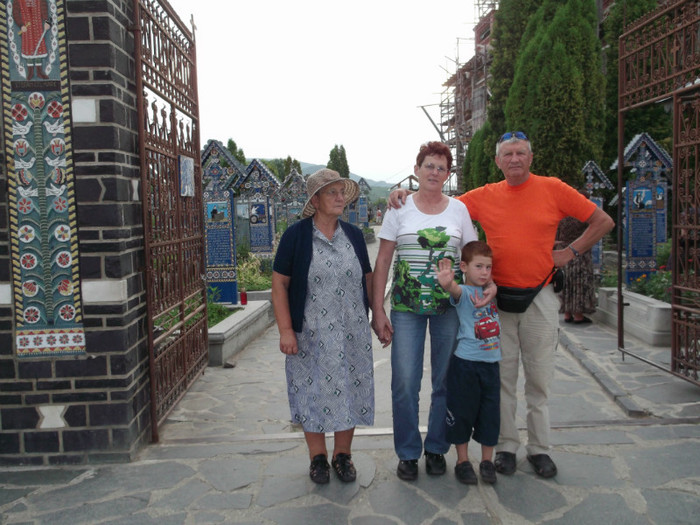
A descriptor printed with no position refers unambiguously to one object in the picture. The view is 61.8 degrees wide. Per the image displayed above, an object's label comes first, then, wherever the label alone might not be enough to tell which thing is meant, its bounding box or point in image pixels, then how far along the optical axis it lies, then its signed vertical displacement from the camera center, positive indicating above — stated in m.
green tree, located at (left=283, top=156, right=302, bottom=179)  45.13 +5.32
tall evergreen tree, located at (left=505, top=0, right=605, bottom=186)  12.65 +2.91
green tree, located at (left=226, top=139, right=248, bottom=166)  34.42 +5.08
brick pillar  3.92 -0.41
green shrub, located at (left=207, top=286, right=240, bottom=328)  8.32 -1.13
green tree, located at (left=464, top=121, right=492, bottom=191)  20.12 +2.33
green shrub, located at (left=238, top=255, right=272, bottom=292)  11.91 -0.89
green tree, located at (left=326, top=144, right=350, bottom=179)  54.00 +6.51
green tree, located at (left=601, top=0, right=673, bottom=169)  17.72 +3.41
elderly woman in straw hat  3.54 -0.52
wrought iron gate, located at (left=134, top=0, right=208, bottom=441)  4.52 +0.26
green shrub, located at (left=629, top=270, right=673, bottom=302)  8.15 -0.96
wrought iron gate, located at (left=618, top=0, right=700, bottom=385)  5.11 +0.88
